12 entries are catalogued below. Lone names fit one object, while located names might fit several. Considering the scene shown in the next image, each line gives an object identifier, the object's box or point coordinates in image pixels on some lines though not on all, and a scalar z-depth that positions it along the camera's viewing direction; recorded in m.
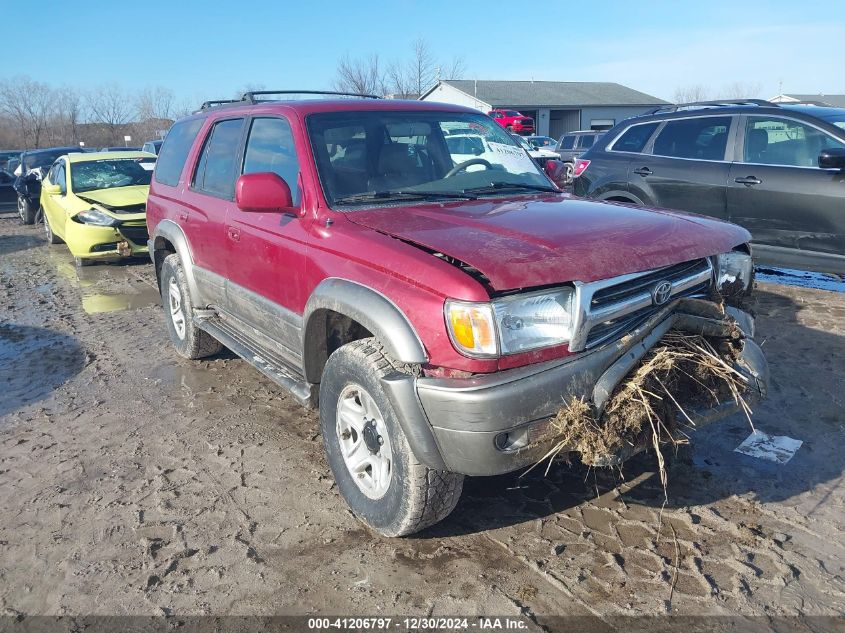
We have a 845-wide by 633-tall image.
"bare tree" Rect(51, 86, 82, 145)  47.62
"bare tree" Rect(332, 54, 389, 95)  46.62
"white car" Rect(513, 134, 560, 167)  20.89
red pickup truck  32.41
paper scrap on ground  3.80
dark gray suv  6.31
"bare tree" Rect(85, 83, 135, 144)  48.03
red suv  2.64
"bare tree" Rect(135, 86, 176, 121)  52.31
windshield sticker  4.28
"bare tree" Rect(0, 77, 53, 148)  46.70
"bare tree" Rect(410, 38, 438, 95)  49.94
